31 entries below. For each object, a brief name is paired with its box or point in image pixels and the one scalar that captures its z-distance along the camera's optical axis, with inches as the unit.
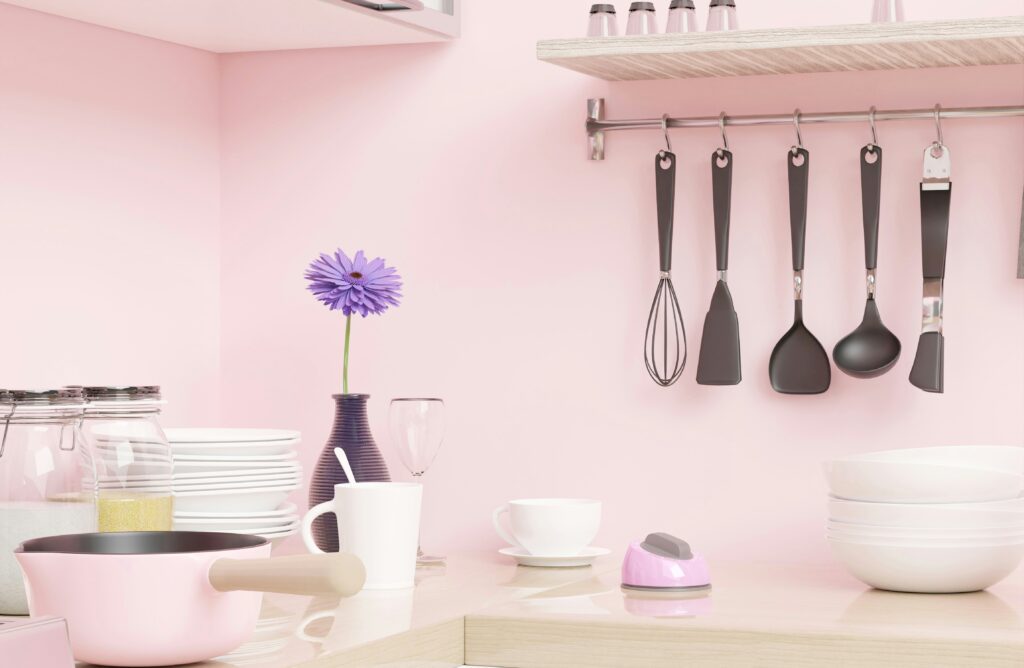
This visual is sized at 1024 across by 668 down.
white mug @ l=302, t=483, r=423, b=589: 110.9
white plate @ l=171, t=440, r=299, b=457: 114.9
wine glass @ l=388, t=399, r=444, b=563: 121.6
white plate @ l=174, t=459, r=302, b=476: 114.6
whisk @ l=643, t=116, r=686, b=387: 122.8
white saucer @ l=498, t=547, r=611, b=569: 118.7
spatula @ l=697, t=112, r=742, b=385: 121.5
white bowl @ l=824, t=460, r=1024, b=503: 108.5
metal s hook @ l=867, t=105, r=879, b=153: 119.3
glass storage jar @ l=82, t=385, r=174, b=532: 103.1
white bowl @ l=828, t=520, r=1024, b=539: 108.4
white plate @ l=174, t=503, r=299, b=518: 114.5
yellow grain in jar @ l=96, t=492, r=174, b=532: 103.0
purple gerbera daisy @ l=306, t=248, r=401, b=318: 122.0
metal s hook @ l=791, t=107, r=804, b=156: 120.6
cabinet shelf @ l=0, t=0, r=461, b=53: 119.2
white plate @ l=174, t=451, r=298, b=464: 114.7
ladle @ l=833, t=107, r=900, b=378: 118.4
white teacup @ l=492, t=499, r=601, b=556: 117.8
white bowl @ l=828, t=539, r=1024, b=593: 108.6
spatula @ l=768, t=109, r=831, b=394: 120.0
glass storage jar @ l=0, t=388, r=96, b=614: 98.9
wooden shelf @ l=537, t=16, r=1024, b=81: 111.0
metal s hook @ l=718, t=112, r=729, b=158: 122.0
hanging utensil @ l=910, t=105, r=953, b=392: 116.8
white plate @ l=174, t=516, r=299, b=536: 114.4
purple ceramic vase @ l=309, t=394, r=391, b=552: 120.2
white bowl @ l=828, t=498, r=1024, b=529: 108.3
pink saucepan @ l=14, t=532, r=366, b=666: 89.6
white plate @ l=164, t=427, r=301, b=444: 115.6
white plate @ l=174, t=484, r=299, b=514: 114.6
